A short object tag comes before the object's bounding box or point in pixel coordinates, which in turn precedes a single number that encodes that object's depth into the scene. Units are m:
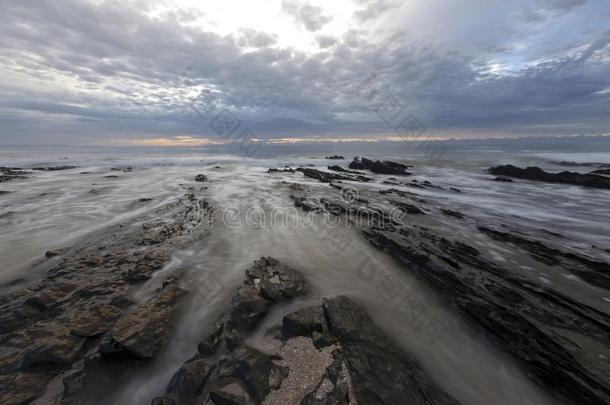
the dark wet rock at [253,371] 3.22
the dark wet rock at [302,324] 4.20
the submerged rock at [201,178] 23.28
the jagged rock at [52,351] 3.73
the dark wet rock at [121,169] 32.66
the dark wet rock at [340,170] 30.21
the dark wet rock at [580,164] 37.33
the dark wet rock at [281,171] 30.77
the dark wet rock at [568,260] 6.70
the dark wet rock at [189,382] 3.24
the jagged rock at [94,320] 4.33
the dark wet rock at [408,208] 12.38
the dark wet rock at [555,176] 21.02
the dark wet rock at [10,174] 22.88
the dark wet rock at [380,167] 30.20
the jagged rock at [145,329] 3.97
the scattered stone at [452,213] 12.22
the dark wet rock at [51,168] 32.07
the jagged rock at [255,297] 4.23
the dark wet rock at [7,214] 11.48
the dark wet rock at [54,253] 7.41
